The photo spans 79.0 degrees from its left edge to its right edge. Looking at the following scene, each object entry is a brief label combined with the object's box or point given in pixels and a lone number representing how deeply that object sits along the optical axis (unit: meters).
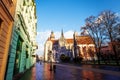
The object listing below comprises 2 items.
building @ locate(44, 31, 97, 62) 47.69
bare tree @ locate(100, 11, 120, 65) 17.44
